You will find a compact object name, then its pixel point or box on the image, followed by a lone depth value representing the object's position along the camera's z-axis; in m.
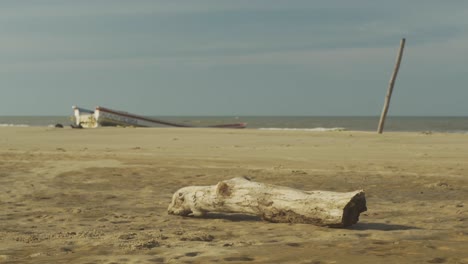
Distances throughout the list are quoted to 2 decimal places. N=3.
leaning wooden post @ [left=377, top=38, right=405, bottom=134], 26.83
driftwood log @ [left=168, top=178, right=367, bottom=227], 7.06
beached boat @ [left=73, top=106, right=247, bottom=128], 44.00
